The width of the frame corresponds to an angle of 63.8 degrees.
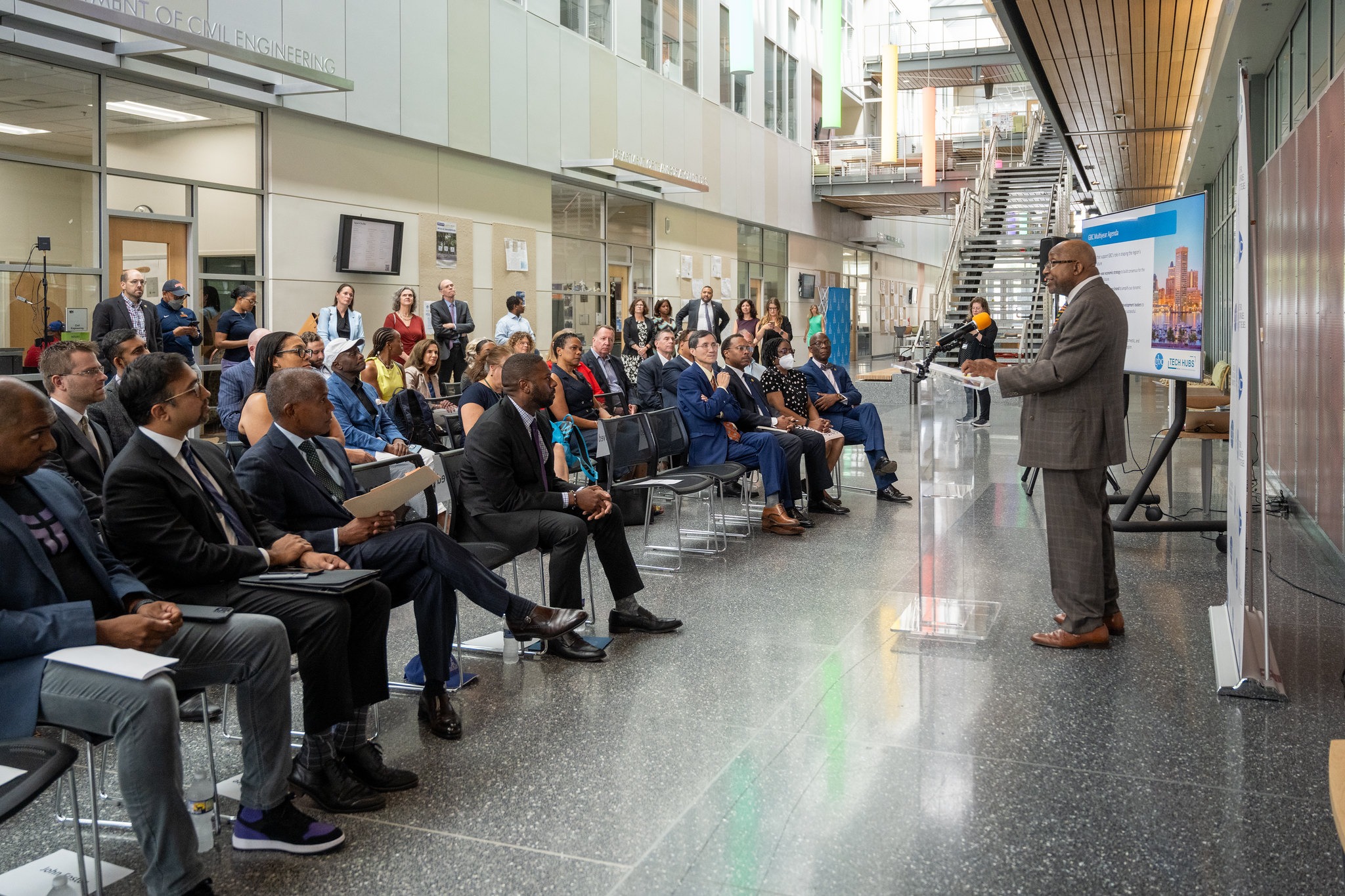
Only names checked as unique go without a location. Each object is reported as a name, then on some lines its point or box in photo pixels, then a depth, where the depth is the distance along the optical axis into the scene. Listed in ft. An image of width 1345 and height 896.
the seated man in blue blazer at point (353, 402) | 22.29
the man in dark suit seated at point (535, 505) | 15.96
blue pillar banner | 96.68
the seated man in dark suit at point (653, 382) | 29.19
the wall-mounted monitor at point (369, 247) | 40.47
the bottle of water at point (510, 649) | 15.48
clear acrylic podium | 16.97
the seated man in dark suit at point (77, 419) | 14.24
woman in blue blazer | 38.22
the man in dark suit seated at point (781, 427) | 26.78
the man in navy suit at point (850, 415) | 29.68
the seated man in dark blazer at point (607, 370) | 30.12
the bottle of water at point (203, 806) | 9.98
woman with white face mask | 29.14
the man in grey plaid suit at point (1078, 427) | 15.40
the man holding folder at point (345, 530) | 12.41
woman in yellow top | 26.76
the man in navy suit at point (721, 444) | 25.05
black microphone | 17.97
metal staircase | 67.62
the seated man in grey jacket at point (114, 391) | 17.16
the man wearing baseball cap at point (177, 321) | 31.68
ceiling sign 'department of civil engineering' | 28.60
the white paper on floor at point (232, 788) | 10.97
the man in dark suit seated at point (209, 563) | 10.36
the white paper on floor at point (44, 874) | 9.05
